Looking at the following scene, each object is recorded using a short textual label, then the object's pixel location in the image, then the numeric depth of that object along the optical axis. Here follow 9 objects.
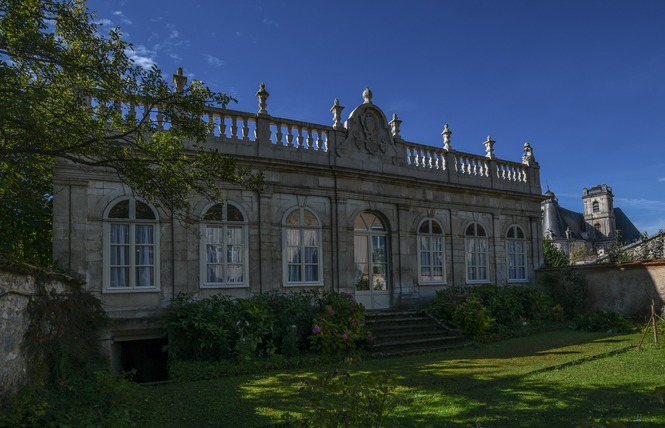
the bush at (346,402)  3.70
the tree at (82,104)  6.50
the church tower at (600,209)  70.12
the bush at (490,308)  12.71
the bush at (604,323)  13.45
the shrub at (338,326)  10.41
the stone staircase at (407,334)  11.11
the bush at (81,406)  4.97
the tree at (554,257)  22.89
